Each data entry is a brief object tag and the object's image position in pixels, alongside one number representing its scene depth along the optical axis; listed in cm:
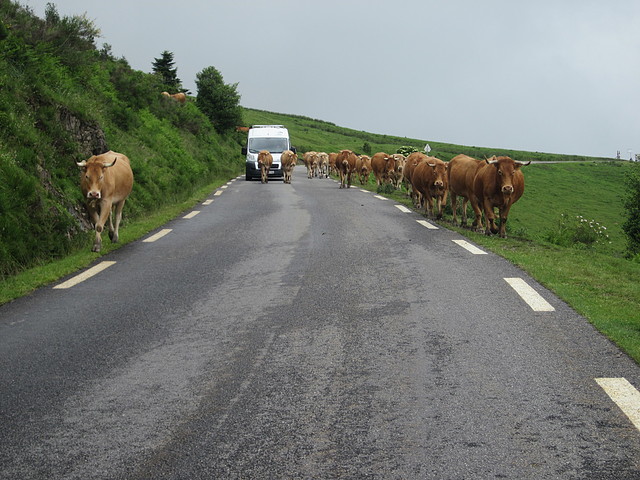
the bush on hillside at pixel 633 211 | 3622
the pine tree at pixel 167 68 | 6612
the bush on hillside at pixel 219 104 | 6241
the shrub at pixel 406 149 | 5516
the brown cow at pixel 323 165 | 4366
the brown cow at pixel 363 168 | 3479
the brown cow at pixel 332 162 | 4420
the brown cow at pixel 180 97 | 4902
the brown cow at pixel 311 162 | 4263
